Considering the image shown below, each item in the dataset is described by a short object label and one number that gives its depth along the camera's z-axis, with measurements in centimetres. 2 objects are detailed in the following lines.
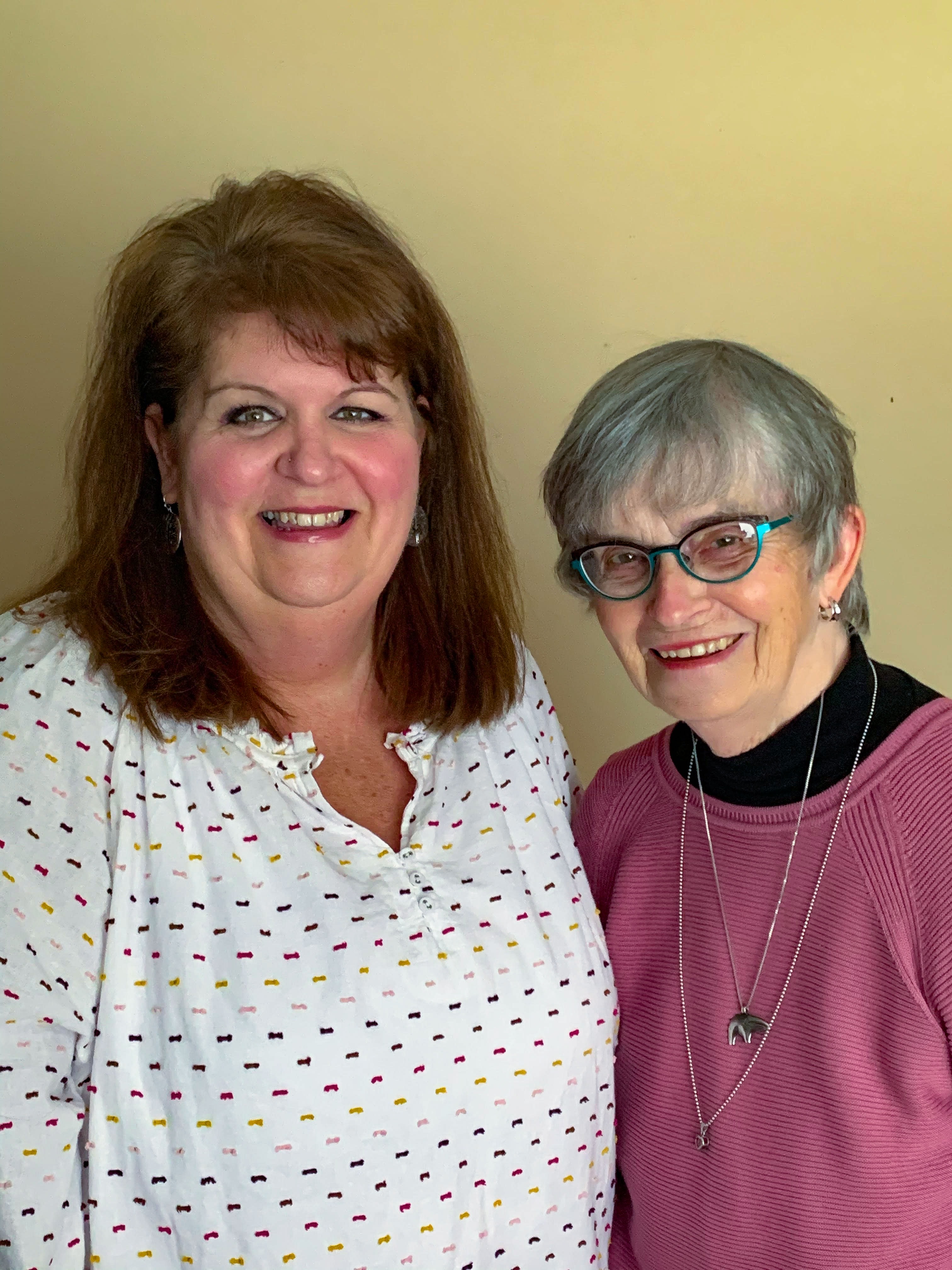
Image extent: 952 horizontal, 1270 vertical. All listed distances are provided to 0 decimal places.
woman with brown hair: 134
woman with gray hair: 138
